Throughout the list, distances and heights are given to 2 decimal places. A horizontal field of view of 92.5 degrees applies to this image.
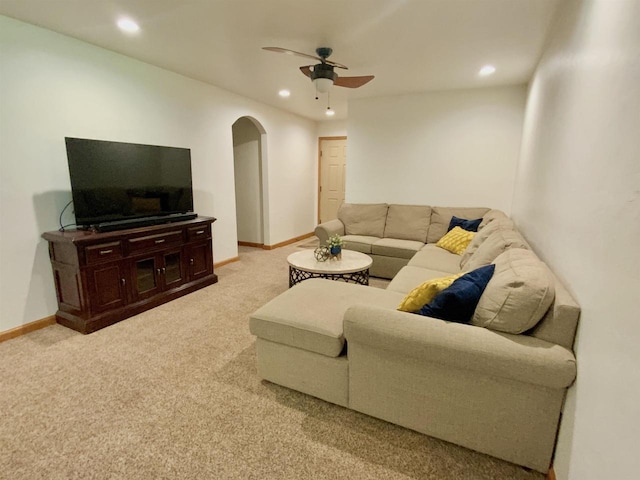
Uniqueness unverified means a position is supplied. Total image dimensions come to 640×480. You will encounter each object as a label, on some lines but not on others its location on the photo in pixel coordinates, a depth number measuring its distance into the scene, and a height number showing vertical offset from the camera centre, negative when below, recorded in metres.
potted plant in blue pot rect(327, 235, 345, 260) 3.15 -0.69
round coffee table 2.86 -0.82
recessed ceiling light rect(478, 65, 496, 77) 3.35 +1.23
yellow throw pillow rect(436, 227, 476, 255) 3.52 -0.69
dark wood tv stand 2.57 -0.87
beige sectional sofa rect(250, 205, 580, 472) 1.30 -0.85
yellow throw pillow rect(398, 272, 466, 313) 1.61 -0.59
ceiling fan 2.81 +0.97
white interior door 6.68 +0.12
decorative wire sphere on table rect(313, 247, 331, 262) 3.14 -0.77
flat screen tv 2.66 -0.07
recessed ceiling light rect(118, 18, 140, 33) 2.38 +1.18
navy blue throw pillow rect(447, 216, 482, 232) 3.82 -0.53
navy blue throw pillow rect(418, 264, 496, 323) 1.48 -0.58
